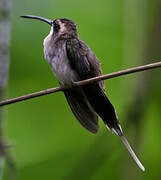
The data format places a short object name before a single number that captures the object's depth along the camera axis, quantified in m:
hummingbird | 5.95
